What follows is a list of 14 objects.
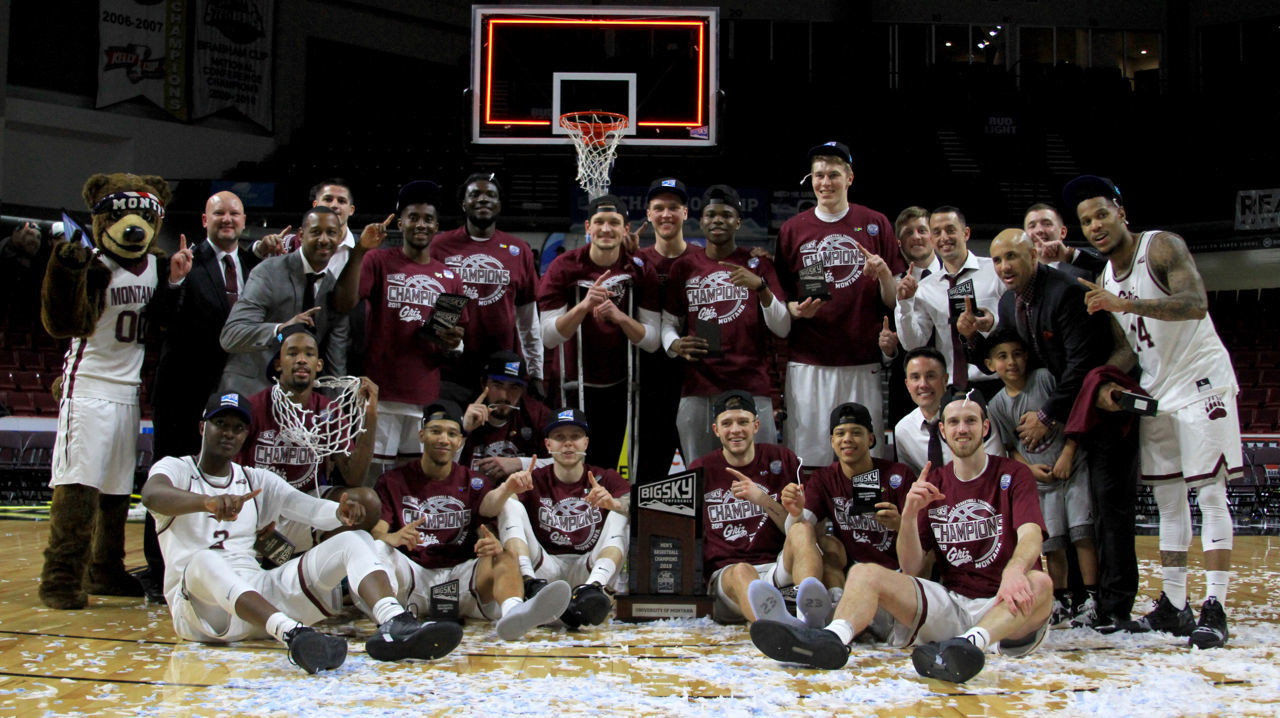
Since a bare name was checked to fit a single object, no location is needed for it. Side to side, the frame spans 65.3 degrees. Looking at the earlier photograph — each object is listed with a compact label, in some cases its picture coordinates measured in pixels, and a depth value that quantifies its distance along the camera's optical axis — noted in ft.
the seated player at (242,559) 13.97
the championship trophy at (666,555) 17.58
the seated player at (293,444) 17.42
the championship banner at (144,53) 62.85
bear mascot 18.34
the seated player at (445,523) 17.02
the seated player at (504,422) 19.57
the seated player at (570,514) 17.95
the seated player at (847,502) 17.06
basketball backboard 29.45
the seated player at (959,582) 13.37
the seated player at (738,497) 18.04
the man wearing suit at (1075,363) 17.06
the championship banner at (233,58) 65.51
